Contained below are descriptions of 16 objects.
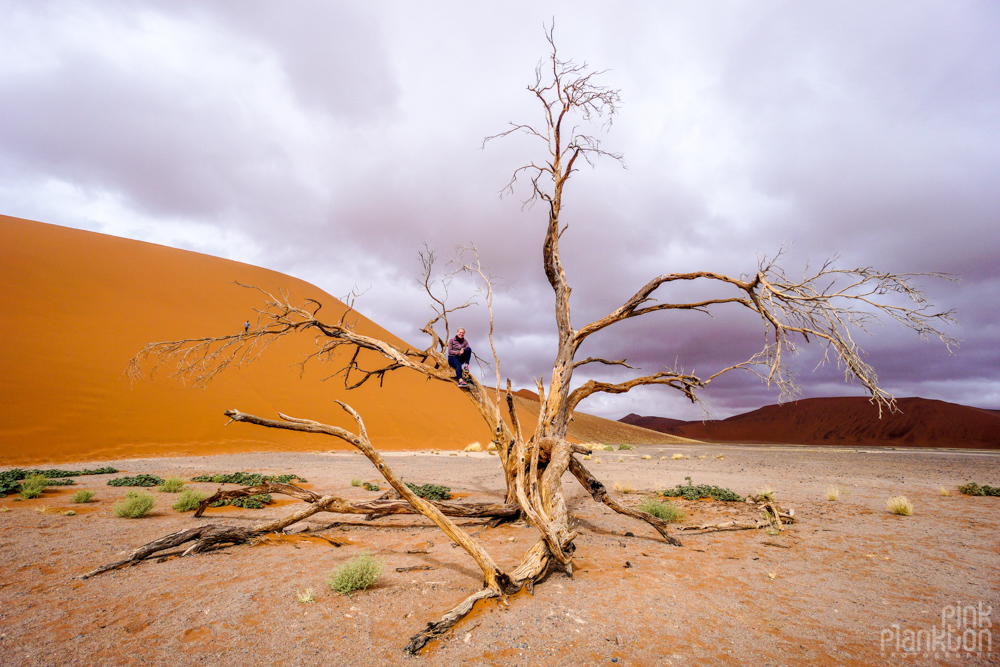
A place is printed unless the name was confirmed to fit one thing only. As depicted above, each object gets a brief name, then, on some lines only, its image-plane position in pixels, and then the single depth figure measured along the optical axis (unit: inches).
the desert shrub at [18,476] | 358.9
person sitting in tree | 296.8
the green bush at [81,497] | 321.7
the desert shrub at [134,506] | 288.0
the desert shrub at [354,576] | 171.6
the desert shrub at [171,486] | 387.9
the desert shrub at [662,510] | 312.8
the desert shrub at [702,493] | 393.1
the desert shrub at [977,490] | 405.7
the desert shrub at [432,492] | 365.2
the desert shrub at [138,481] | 421.0
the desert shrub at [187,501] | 311.9
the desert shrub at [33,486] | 334.9
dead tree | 170.7
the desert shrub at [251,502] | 340.5
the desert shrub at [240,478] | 422.3
